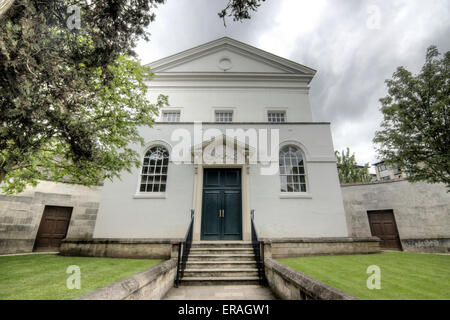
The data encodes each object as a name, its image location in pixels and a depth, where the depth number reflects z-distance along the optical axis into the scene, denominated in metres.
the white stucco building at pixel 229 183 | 8.18
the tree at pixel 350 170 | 18.68
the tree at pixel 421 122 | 7.29
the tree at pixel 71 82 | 3.35
